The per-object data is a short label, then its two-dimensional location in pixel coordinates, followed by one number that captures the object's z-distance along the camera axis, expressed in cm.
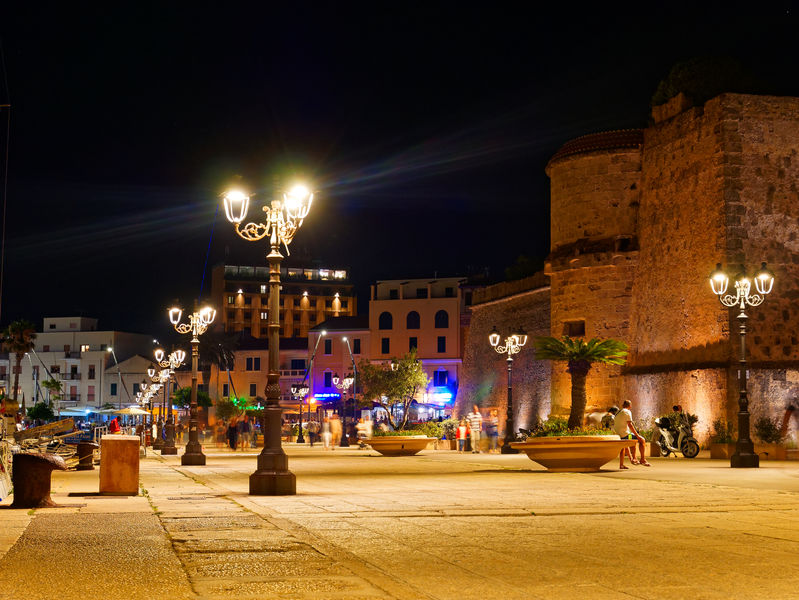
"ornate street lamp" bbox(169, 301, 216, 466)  2756
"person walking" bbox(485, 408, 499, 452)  5250
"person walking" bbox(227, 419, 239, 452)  4416
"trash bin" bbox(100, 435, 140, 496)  1510
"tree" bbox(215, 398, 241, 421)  6613
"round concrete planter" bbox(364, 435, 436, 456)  3353
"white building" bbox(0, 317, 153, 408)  12038
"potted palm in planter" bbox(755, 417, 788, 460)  2958
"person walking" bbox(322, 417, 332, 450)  4585
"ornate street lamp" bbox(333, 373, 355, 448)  4972
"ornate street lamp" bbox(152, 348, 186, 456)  3671
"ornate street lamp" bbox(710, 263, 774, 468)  2433
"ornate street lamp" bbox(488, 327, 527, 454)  3500
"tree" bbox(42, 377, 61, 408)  11756
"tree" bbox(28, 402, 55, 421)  8488
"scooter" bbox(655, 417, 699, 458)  3020
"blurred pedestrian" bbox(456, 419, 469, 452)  3922
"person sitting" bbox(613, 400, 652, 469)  2481
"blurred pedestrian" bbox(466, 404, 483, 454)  3841
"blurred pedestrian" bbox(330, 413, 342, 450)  4847
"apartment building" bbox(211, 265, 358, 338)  12912
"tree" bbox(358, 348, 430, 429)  7138
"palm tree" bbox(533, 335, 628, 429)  3281
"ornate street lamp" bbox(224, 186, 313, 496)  1534
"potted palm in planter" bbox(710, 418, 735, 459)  2986
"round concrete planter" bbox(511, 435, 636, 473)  2159
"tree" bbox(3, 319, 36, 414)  8556
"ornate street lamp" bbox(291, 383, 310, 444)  5969
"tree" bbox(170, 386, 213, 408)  8338
